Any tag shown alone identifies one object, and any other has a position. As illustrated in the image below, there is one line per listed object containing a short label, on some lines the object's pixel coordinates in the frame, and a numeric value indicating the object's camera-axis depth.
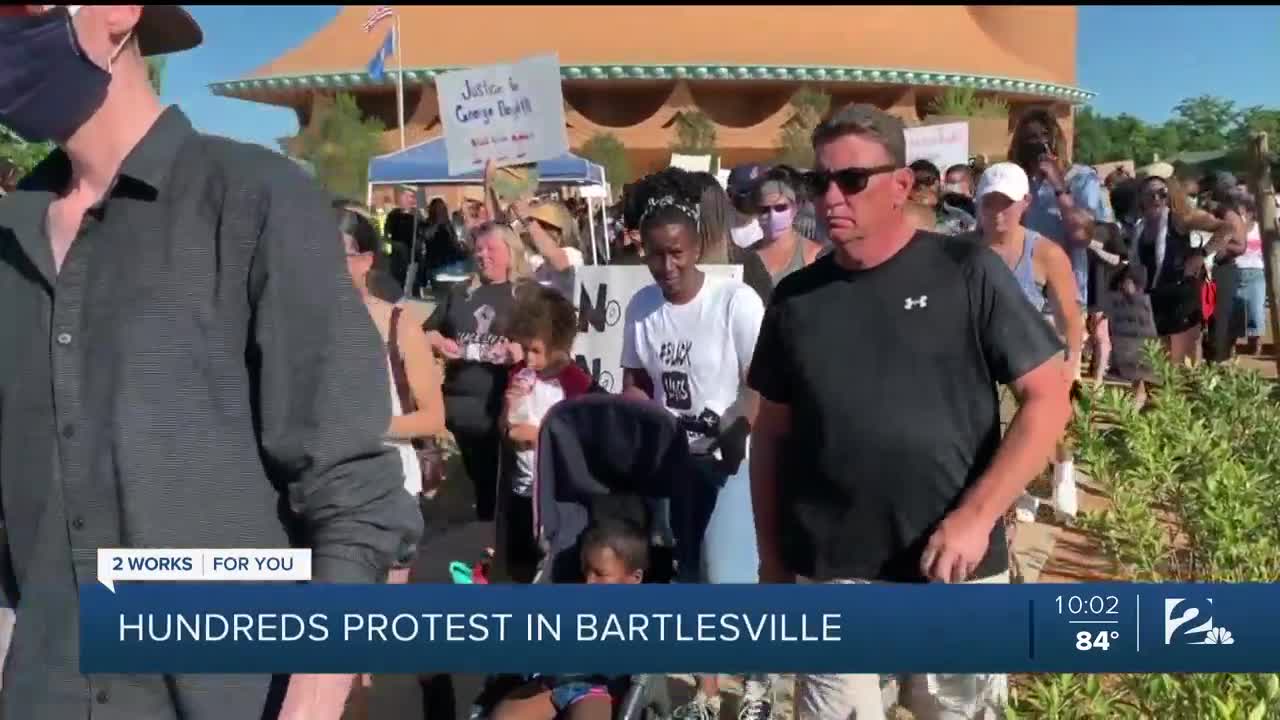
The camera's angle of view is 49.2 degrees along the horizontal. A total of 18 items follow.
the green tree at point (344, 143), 34.69
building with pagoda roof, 56.91
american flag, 22.16
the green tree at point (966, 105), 41.44
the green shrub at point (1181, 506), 3.58
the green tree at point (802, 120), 48.92
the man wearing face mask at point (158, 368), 1.76
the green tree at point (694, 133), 52.66
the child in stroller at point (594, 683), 4.12
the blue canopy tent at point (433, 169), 20.56
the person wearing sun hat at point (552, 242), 7.49
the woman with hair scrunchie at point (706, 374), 4.80
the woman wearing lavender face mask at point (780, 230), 6.63
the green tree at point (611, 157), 43.06
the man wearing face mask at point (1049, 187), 7.95
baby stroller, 4.53
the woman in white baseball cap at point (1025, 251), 6.15
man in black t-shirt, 3.33
